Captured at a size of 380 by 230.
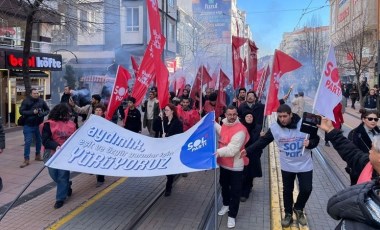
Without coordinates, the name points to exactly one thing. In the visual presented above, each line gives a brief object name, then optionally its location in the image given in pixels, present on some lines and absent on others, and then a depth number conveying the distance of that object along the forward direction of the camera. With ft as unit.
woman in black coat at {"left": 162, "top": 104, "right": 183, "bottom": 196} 20.59
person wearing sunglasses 15.44
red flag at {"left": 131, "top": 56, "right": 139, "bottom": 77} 41.90
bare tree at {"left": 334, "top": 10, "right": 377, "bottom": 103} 84.02
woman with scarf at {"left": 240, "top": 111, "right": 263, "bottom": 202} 19.54
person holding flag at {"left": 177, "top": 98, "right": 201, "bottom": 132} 25.80
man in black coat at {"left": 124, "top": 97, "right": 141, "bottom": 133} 26.27
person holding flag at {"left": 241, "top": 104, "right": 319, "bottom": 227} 15.11
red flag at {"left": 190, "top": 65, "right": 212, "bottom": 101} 34.19
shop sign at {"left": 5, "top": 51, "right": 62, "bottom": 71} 42.19
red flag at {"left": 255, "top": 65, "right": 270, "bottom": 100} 33.75
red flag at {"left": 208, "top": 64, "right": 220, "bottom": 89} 46.96
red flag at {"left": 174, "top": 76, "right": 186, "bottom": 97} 49.75
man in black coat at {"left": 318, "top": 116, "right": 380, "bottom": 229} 5.75
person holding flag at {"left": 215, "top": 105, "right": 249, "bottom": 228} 15.52
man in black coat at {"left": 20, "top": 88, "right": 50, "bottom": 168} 26.07
